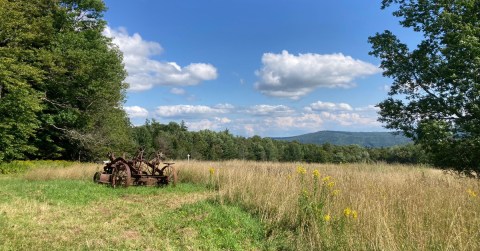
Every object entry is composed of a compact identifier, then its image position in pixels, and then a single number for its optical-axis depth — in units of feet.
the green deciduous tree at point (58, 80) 63.67
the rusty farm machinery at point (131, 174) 39.47
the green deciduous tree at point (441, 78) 32.78
